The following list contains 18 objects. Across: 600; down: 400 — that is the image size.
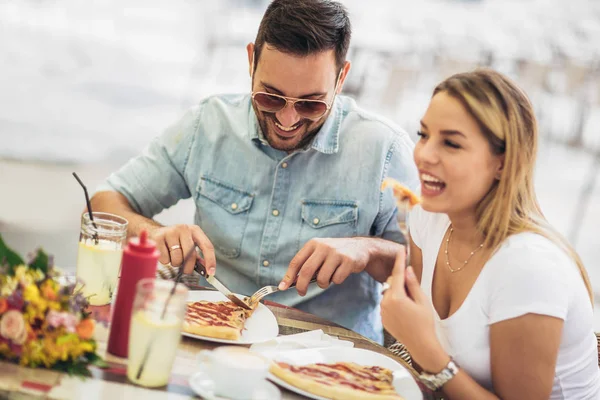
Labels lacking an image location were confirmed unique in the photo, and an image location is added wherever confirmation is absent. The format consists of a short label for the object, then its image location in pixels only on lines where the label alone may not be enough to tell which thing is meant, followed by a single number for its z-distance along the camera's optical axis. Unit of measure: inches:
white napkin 60.8
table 46.6
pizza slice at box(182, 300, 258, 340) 60.2
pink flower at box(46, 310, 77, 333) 47.9
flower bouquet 48.0
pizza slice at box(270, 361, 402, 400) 53.3
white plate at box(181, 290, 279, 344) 60.9
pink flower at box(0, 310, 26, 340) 47.8
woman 57.2
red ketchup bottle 52.3
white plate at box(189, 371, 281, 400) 49.9
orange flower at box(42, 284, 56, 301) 48.7
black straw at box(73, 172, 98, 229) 59.8
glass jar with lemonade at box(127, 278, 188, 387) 48.7
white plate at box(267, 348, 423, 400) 56.1
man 81.6
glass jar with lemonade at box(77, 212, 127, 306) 61.5
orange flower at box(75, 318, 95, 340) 49.4
